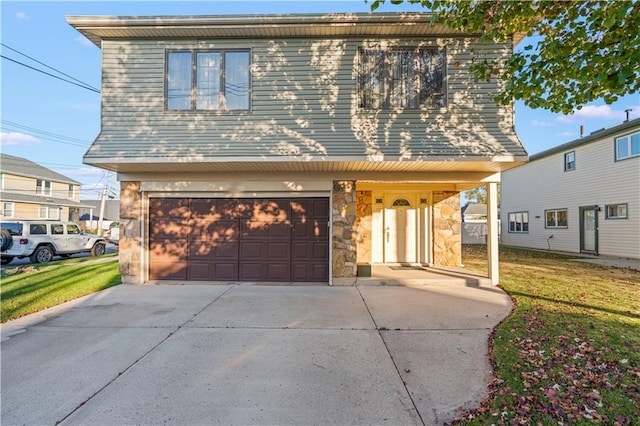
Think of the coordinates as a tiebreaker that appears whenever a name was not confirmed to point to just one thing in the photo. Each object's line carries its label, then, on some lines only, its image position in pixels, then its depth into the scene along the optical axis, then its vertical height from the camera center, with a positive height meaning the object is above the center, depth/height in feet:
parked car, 38.96 -2.81
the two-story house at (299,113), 22.65 +7.88
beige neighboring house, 76.07 +7.34
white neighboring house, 40.81 +4.10
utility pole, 88.30 +4.46
